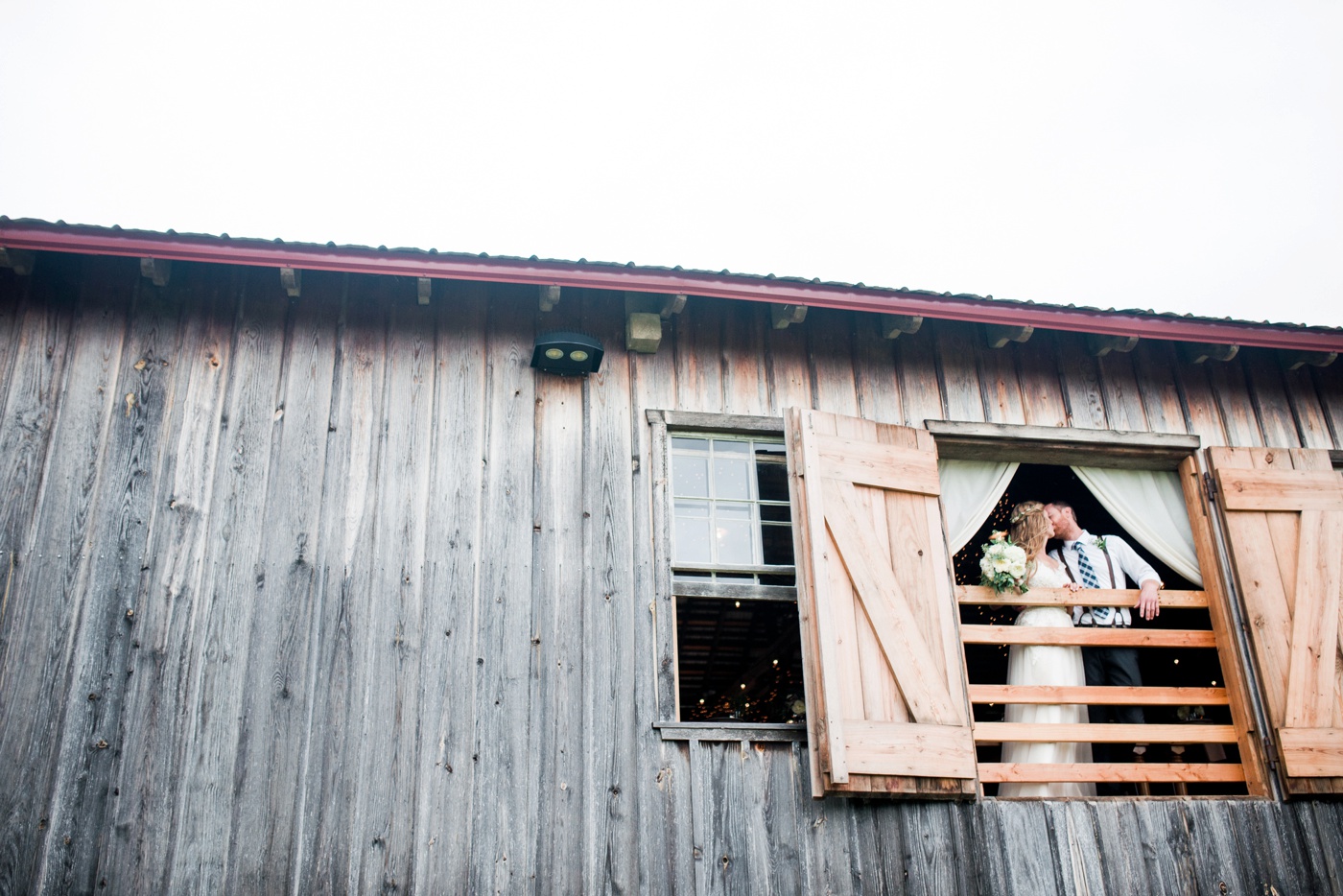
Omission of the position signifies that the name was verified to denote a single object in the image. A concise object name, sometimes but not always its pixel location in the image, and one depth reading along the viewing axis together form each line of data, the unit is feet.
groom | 21.58
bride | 20.89
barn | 16.20
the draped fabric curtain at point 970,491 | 21.74
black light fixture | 19.20
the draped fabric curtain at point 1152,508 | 22.12
